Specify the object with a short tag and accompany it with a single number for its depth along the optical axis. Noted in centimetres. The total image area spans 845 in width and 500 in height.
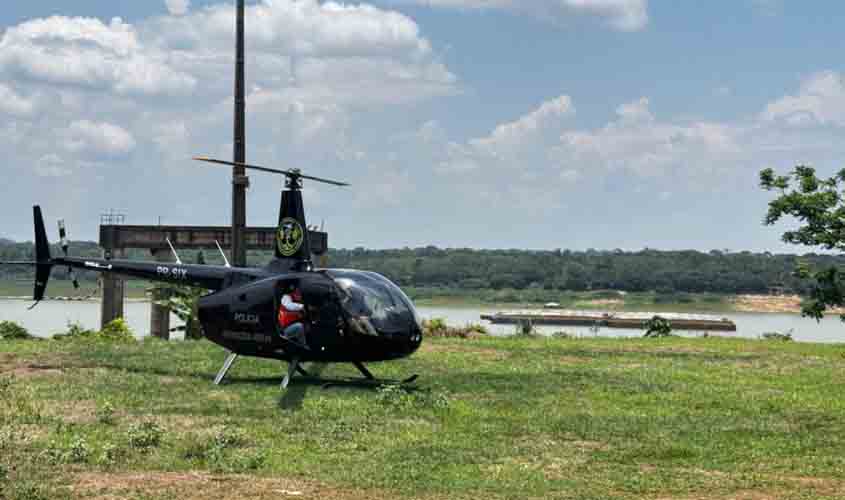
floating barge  9119
